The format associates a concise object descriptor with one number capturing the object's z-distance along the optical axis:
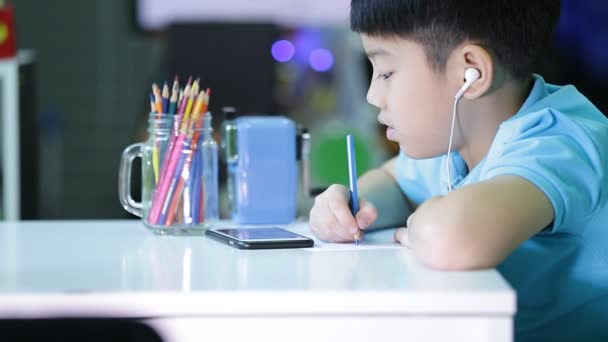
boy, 1.81
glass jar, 2.00
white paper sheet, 1.88
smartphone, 1.88
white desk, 1.63
